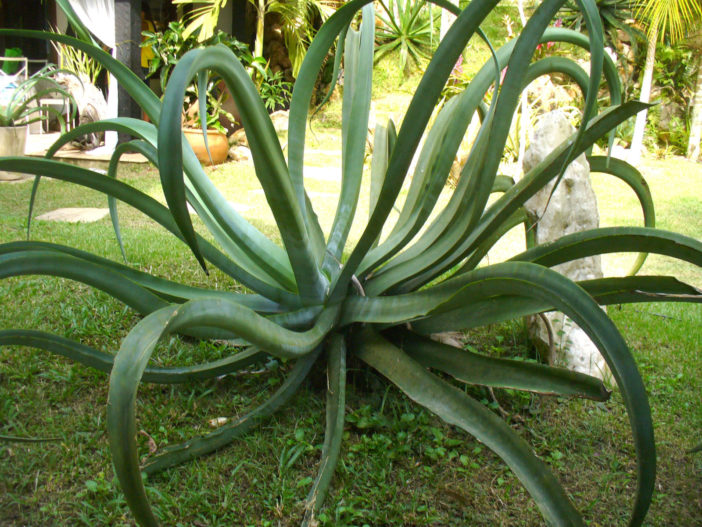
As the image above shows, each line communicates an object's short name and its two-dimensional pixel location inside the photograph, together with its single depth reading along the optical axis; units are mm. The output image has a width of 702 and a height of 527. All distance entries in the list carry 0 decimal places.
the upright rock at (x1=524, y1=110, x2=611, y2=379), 2100
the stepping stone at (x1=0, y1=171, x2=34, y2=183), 5523
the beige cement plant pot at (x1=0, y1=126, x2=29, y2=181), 5684
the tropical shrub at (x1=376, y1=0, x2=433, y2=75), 9039
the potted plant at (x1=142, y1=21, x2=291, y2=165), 6680
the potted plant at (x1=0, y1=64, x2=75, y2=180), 5641
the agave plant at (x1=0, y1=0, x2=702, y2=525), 1010
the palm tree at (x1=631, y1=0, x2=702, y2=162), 6699
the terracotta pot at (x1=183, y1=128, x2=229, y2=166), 6637
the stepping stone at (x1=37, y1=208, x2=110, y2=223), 4185
